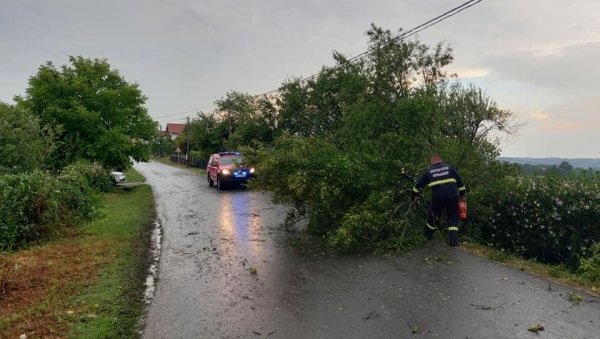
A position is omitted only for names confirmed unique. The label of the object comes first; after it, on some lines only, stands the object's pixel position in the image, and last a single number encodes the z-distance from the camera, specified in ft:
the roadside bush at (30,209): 30.73
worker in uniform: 27.53
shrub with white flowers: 26.76
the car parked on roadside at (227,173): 73.05
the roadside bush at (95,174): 61.33
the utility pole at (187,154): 201.81
